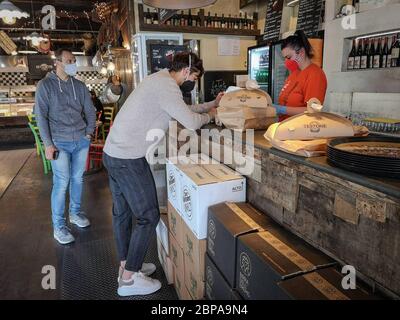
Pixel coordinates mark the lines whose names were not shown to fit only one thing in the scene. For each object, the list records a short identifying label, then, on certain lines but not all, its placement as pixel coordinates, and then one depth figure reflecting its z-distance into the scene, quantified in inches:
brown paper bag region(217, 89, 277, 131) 75.6
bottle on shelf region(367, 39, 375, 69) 130.0
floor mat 92.9
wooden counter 40.6
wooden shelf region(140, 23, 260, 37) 216.4
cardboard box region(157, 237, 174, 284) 95.8
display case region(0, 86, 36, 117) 364.5
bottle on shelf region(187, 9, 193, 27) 228.8
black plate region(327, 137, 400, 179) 40.4
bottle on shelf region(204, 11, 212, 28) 231.8
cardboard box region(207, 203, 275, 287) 59.4
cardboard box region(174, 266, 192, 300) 84.2
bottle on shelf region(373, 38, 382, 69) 126.2
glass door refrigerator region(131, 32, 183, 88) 207.0
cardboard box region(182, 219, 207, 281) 71.4
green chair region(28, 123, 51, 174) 224.0
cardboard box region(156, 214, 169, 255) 96.5
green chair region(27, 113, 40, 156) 234.2
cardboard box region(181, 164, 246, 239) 69.1
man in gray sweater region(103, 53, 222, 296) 74.5
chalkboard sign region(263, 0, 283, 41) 194.1
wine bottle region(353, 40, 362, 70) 135.2
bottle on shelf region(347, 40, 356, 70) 138.5
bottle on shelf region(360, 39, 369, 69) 132.5
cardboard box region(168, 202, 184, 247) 82.5
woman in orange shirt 95.3
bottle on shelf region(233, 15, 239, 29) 238.0
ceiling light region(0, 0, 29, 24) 197.5
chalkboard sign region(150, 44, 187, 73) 204.7
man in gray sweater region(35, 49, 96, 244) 116.0
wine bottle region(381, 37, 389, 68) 124.3
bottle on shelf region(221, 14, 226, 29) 236.1
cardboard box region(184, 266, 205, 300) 72.9
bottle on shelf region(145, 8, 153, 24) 217.3
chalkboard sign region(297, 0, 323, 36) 160.5
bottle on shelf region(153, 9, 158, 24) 218.8
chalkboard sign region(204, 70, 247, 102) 223.1
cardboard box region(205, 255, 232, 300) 61.3
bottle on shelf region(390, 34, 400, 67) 117.8
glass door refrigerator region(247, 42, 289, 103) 181.0
